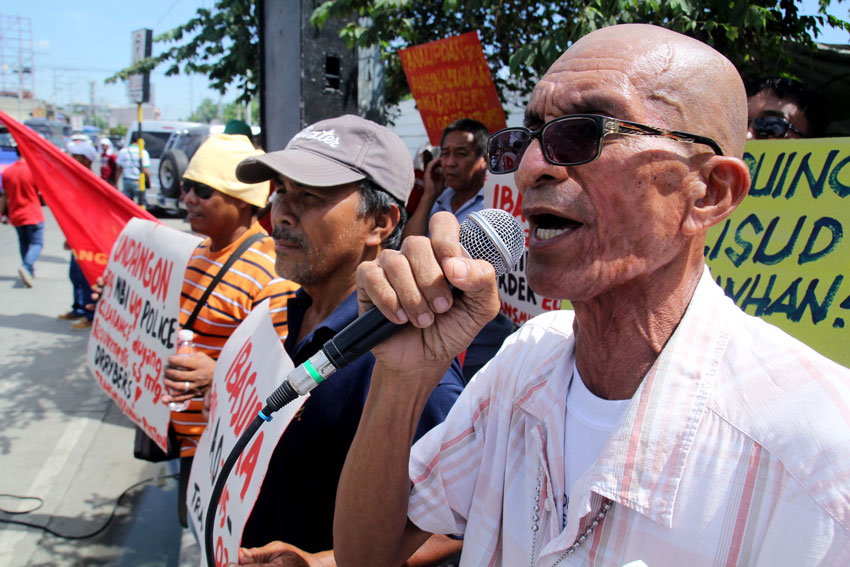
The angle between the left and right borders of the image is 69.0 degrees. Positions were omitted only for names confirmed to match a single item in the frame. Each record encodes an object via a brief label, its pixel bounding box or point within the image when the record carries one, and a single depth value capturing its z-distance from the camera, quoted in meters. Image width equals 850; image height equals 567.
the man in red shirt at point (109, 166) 13.68
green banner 1.96
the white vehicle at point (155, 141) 17.17
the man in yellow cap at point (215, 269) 2.55
